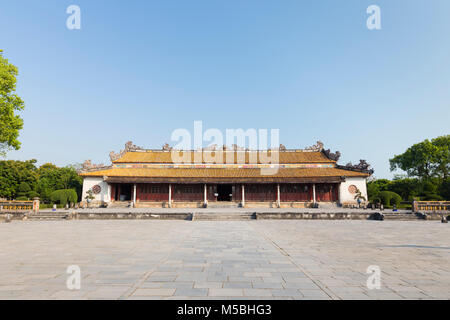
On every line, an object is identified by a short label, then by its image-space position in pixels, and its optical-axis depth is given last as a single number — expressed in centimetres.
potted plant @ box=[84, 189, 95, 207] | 2824
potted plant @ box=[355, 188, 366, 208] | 2766
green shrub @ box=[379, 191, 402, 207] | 2712
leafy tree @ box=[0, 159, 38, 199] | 3033
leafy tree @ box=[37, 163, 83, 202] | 3690
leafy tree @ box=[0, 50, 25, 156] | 1808
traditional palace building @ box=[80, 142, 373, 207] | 2914
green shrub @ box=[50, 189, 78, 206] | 2697
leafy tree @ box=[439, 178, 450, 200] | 2844
